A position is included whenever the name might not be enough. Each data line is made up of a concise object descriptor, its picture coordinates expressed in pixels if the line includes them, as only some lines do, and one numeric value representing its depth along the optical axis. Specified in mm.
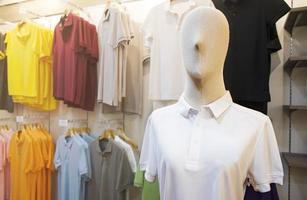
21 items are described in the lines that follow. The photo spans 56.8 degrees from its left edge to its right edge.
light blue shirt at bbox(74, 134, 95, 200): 2331
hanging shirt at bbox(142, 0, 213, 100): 1946
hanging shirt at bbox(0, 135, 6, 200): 2787
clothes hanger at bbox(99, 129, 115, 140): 2391
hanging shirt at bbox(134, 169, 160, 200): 1811
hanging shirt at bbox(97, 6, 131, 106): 2227
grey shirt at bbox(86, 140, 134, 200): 2203
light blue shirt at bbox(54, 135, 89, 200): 2363
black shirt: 1566
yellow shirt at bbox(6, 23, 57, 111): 2580
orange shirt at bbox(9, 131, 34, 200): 2613
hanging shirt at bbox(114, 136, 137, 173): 2229
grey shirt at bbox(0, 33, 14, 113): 2822
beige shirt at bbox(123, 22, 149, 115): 2348
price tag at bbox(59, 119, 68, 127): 2846
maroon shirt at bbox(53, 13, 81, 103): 2389
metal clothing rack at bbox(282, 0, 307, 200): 1645
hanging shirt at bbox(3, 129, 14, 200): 2824
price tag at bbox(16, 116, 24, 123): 3068
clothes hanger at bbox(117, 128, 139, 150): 2401
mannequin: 910
